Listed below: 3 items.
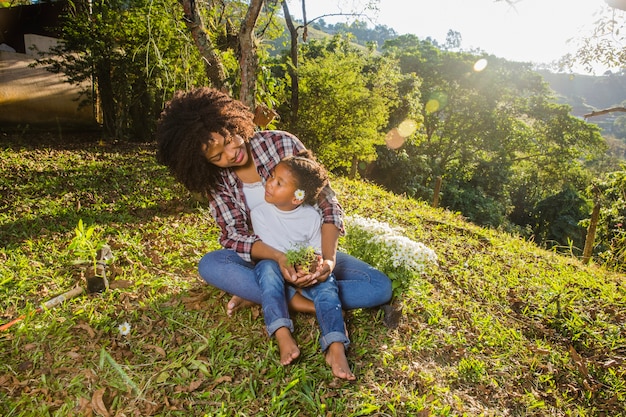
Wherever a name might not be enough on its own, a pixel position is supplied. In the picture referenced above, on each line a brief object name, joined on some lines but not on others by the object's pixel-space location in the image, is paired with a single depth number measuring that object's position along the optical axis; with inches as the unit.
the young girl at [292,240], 88.4
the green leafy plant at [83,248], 120.6
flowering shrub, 108.5
